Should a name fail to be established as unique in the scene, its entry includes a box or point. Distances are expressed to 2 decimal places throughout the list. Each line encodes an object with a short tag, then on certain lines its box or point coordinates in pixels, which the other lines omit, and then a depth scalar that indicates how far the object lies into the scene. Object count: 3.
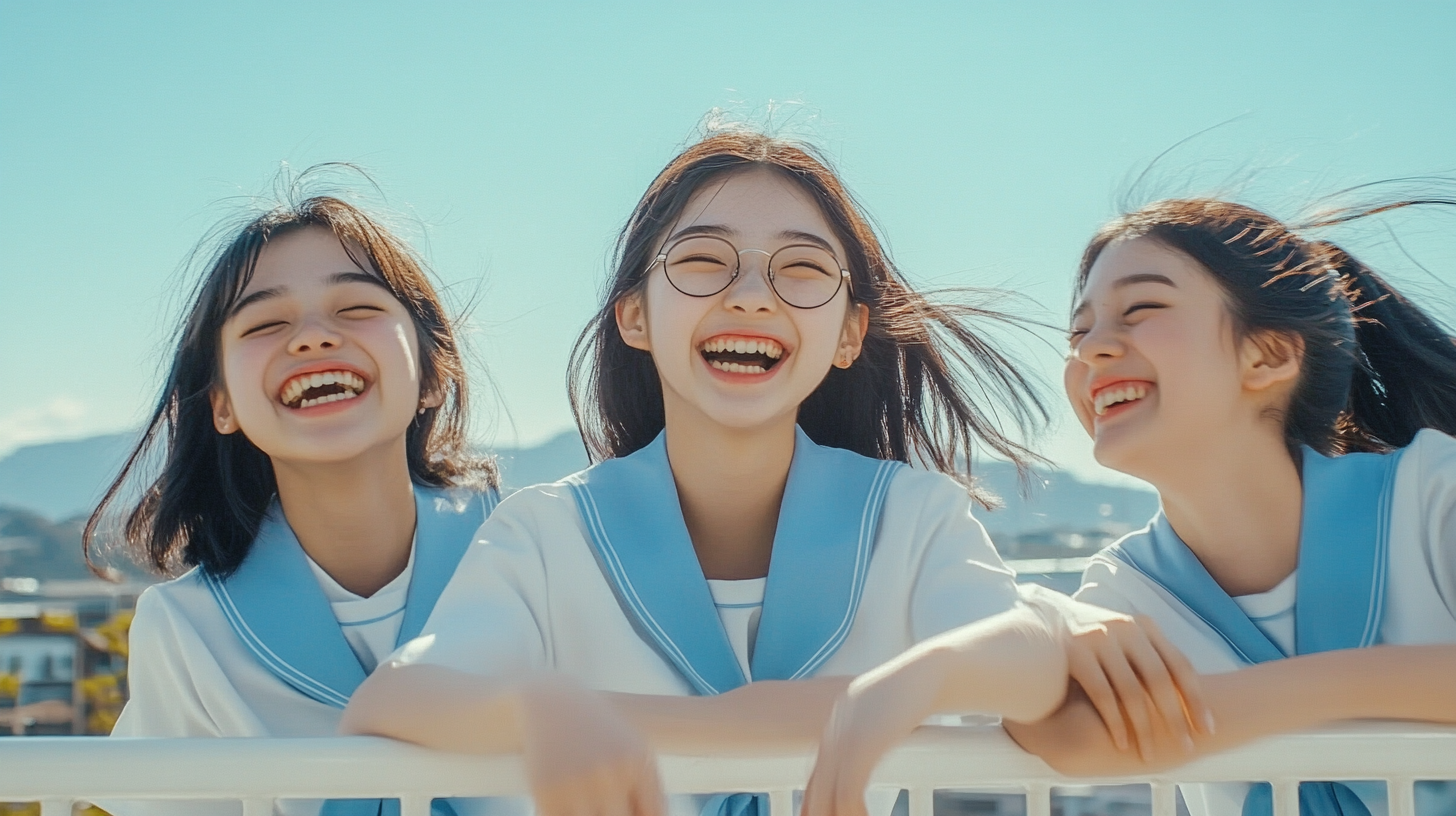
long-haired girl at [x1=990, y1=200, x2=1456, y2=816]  2.11
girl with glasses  1.83
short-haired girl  2.12
